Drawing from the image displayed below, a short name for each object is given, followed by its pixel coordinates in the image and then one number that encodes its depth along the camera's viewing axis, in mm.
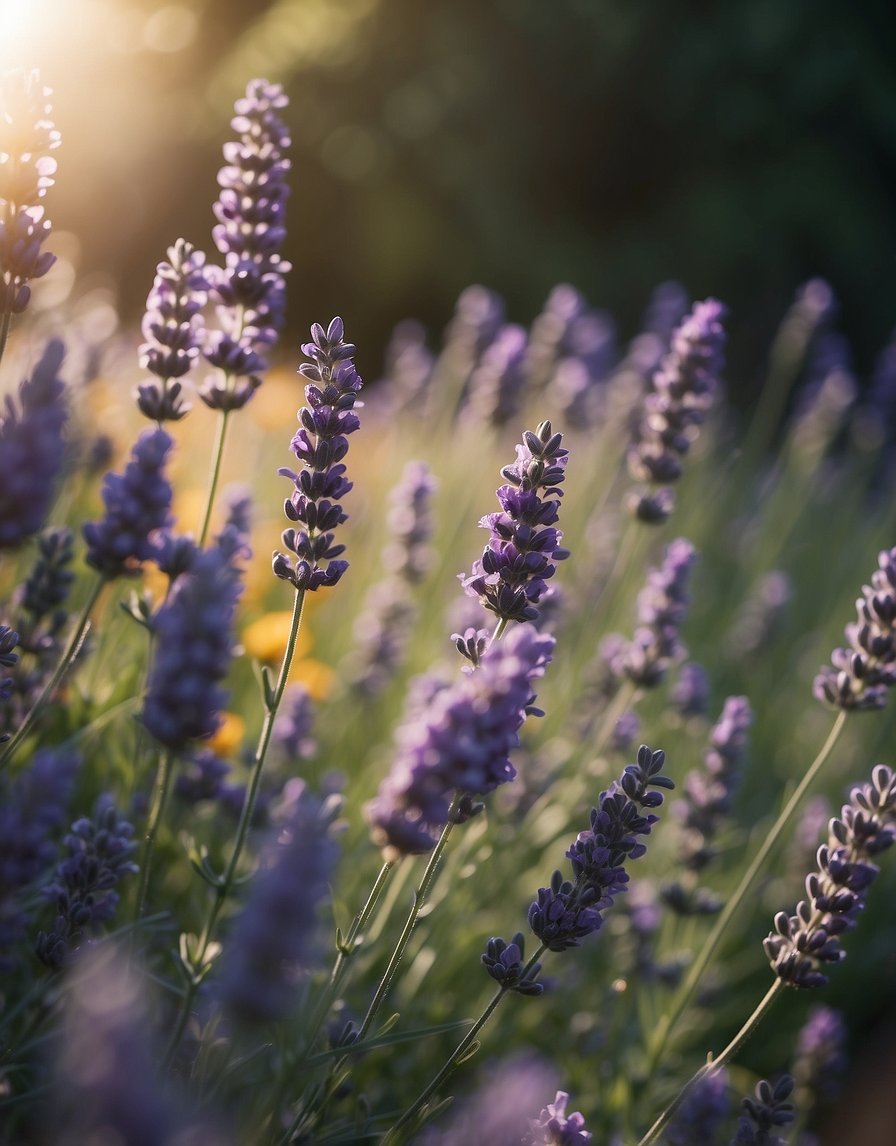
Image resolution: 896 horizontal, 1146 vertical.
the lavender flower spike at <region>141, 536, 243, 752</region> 514
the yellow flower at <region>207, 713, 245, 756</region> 688
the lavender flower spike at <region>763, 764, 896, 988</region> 584
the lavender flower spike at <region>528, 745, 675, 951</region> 574
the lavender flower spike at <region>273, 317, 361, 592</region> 574
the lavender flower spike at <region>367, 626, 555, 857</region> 519
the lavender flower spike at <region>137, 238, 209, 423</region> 600
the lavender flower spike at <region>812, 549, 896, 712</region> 615
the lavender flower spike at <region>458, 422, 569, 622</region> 581
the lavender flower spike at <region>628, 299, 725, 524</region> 677
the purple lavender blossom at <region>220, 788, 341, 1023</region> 494
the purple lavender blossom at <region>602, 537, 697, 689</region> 676
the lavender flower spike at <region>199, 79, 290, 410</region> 616
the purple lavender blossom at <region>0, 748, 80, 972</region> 531
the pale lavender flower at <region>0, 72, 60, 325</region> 570
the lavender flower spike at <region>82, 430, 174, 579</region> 557
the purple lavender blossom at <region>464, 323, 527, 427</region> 871
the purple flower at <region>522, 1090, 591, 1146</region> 558
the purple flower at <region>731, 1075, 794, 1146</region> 589
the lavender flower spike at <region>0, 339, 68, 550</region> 527
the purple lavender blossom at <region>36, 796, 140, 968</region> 566
